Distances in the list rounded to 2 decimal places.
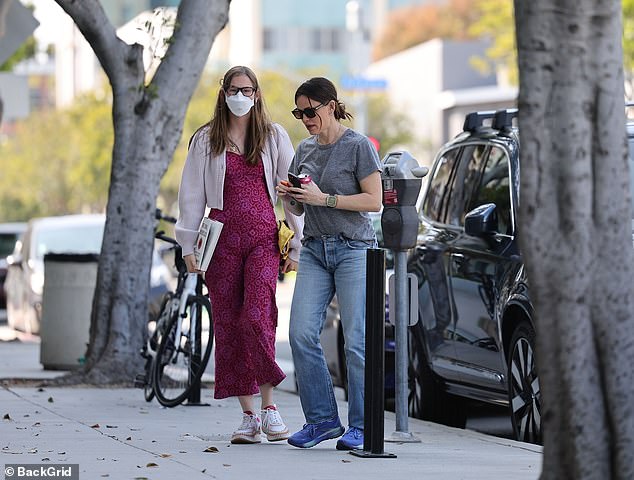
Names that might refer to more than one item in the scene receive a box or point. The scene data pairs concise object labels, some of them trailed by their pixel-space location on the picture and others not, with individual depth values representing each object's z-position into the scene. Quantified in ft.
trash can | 98.63
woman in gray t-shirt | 53.42
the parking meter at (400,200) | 55.72
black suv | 59.16
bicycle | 70.13
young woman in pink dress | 56.90
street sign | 280.72
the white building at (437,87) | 390.42
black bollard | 51.24
